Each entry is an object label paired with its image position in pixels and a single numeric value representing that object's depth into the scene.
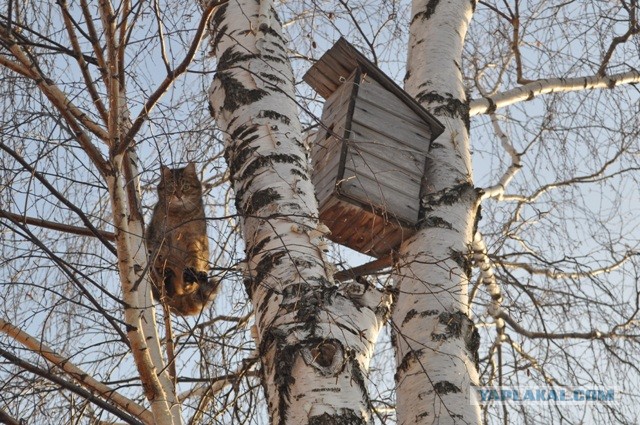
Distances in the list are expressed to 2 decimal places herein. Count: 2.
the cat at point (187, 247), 7.92
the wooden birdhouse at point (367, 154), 6.57
